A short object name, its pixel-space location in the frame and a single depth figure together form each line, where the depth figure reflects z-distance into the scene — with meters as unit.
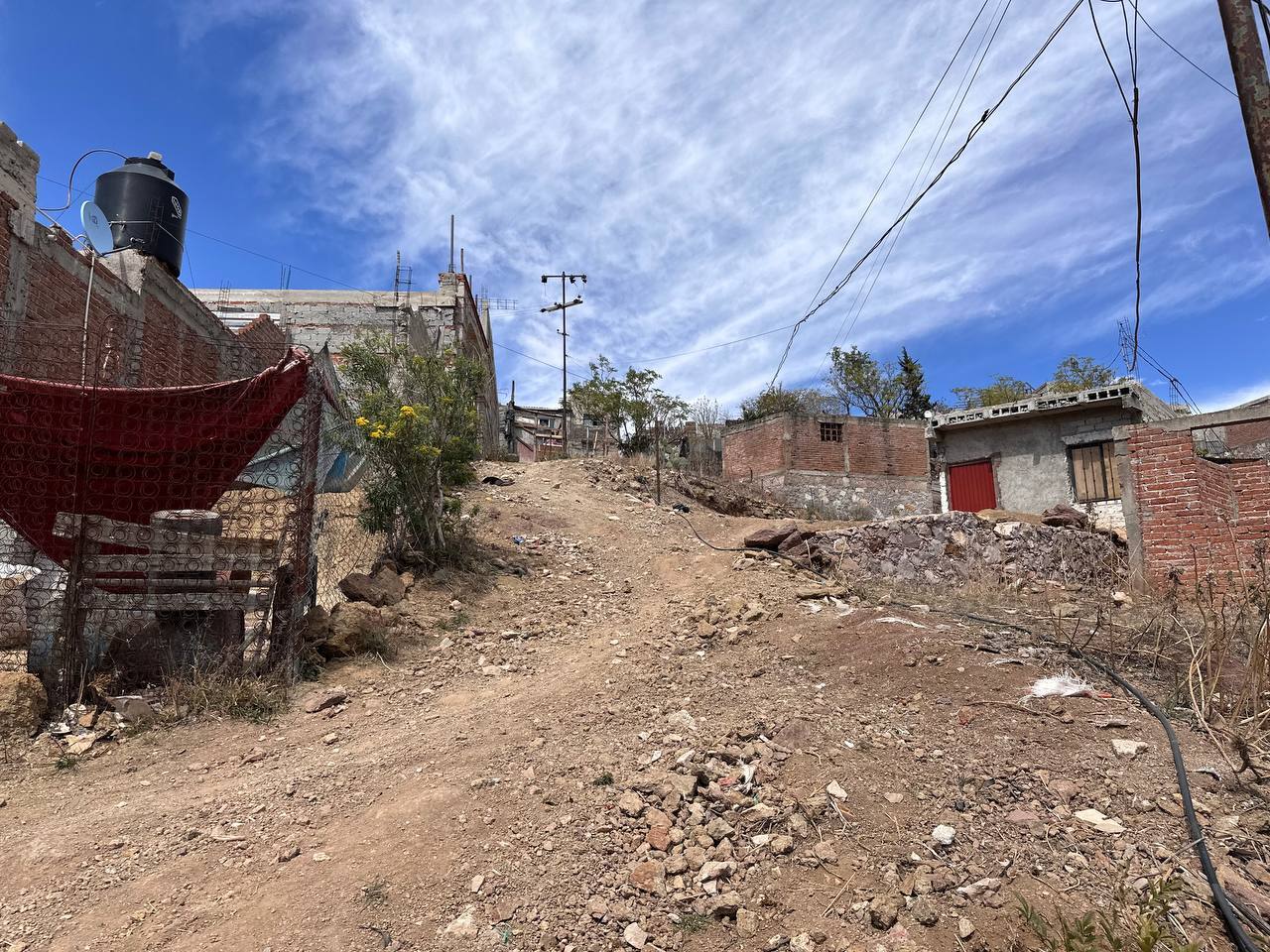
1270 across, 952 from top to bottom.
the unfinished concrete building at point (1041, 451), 13.41
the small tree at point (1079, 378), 25.41
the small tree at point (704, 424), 25.92
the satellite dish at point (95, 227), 7.77
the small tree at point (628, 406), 21.66
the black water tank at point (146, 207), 10.36
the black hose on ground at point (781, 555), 7.98
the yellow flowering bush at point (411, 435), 7.54
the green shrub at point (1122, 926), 2.06
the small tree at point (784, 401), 30.77
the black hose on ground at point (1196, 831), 2.17
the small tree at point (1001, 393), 28.55
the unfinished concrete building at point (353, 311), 18.61
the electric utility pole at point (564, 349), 24.42
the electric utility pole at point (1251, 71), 3.14
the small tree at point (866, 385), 31.83
